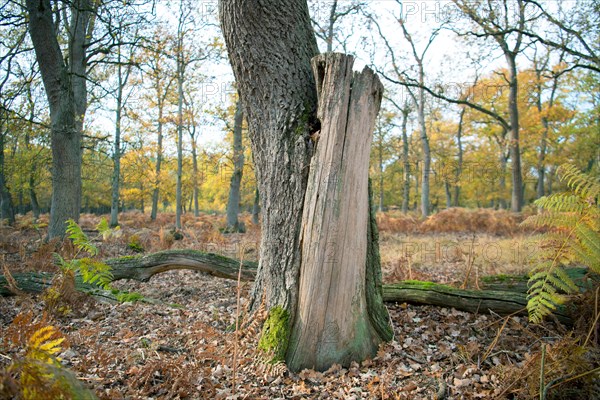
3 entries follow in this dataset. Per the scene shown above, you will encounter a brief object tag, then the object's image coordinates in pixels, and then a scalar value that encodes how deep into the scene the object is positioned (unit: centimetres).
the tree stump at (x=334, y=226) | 277
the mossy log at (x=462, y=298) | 344
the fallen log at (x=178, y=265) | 482
